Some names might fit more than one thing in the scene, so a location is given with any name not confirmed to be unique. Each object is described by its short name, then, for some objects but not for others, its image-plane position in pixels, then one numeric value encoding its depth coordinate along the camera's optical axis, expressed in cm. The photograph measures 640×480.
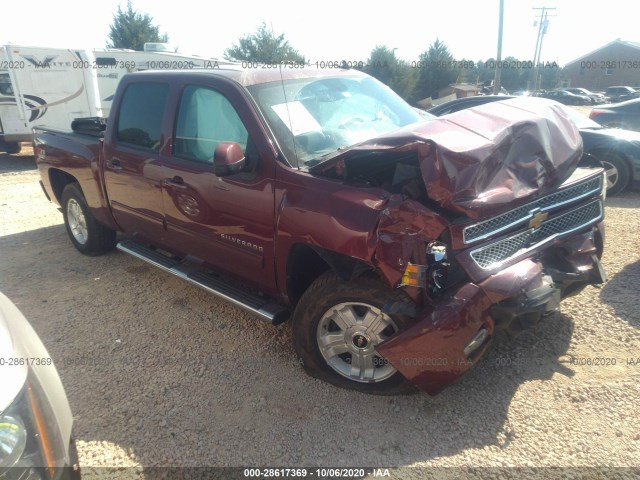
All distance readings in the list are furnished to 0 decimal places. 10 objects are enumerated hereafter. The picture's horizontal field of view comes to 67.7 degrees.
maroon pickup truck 249
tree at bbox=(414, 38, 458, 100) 3416
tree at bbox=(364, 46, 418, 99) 3177
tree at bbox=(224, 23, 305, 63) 2842
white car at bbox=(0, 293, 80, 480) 153
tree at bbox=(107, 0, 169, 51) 3366
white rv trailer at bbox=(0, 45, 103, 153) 1166
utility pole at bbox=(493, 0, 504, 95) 2013
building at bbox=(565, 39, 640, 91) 5384
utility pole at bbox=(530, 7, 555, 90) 4275
